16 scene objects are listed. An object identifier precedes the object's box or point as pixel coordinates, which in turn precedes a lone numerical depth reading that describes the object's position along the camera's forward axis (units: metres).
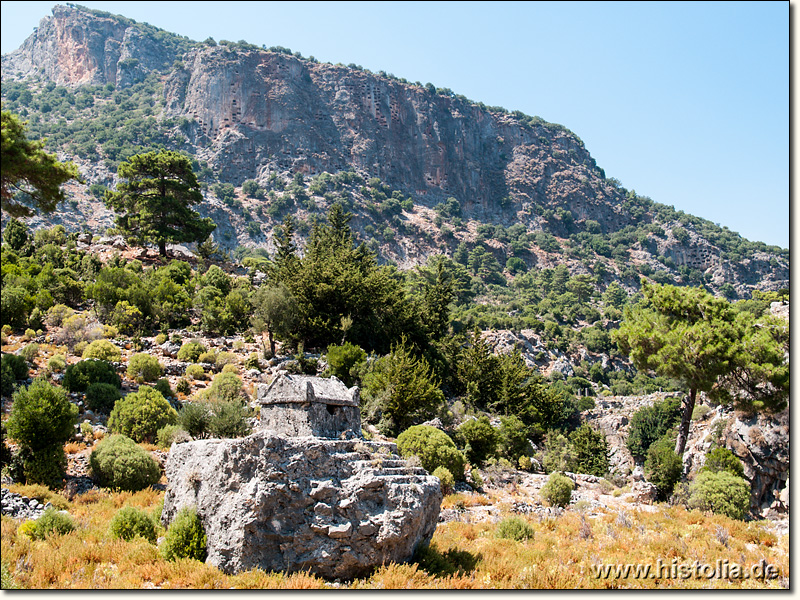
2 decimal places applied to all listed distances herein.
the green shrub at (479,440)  20.53
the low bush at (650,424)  35.94
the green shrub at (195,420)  14.89
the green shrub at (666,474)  18.16
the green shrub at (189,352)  21.98
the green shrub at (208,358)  22.09
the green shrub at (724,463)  18.08
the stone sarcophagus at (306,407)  11.55
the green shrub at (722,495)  15.22
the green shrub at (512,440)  23.14
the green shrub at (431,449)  16.02
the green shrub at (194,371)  20.41
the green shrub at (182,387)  18.97
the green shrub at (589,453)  26.48
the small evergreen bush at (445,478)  15.25
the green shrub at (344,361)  23.09
